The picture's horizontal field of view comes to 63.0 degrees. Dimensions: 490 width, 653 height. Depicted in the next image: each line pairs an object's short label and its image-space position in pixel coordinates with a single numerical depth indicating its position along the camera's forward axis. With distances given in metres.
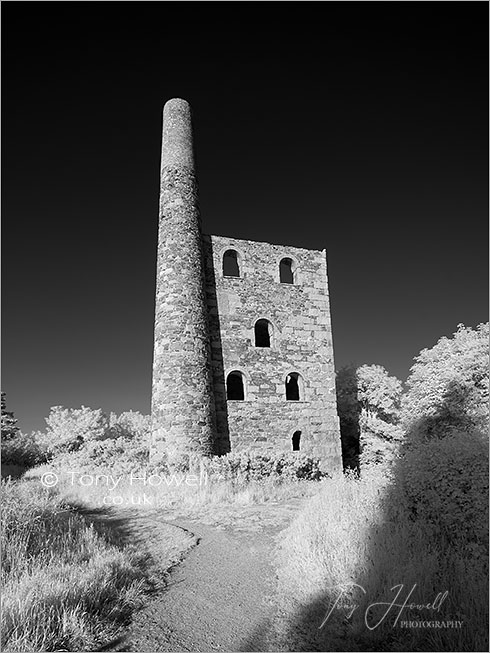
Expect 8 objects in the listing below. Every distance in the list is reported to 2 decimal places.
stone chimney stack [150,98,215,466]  14.05
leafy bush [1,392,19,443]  24.12
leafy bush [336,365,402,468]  19.67
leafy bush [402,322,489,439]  16.44
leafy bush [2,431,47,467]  21.47
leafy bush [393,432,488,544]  5.16
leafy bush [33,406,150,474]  16.61
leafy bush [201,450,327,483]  13.20
